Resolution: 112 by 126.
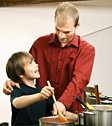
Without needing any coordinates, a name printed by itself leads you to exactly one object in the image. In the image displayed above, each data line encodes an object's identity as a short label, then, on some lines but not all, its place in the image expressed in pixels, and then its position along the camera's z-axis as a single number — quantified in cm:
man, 224
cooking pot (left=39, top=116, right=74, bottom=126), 155
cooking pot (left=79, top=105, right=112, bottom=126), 158
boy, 214
